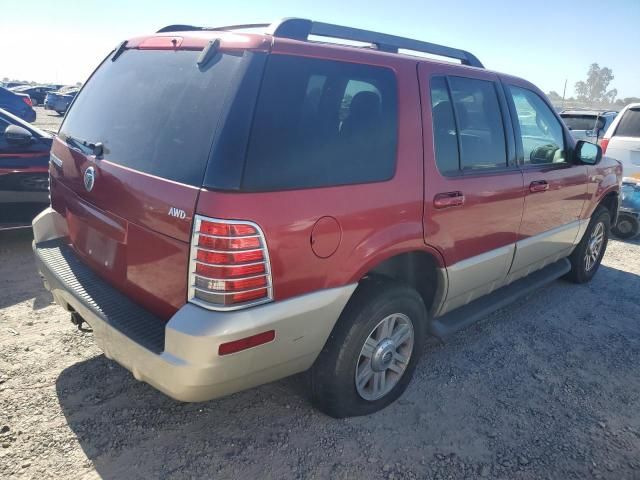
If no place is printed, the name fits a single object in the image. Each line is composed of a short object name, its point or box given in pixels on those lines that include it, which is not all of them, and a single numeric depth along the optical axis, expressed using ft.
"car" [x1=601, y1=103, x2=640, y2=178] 23.90
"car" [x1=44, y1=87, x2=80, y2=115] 84.23
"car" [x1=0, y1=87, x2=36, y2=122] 42.65
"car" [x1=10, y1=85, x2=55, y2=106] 107.22
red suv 6.49
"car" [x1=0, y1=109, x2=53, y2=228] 15.56
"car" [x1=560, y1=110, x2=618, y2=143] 33.09
